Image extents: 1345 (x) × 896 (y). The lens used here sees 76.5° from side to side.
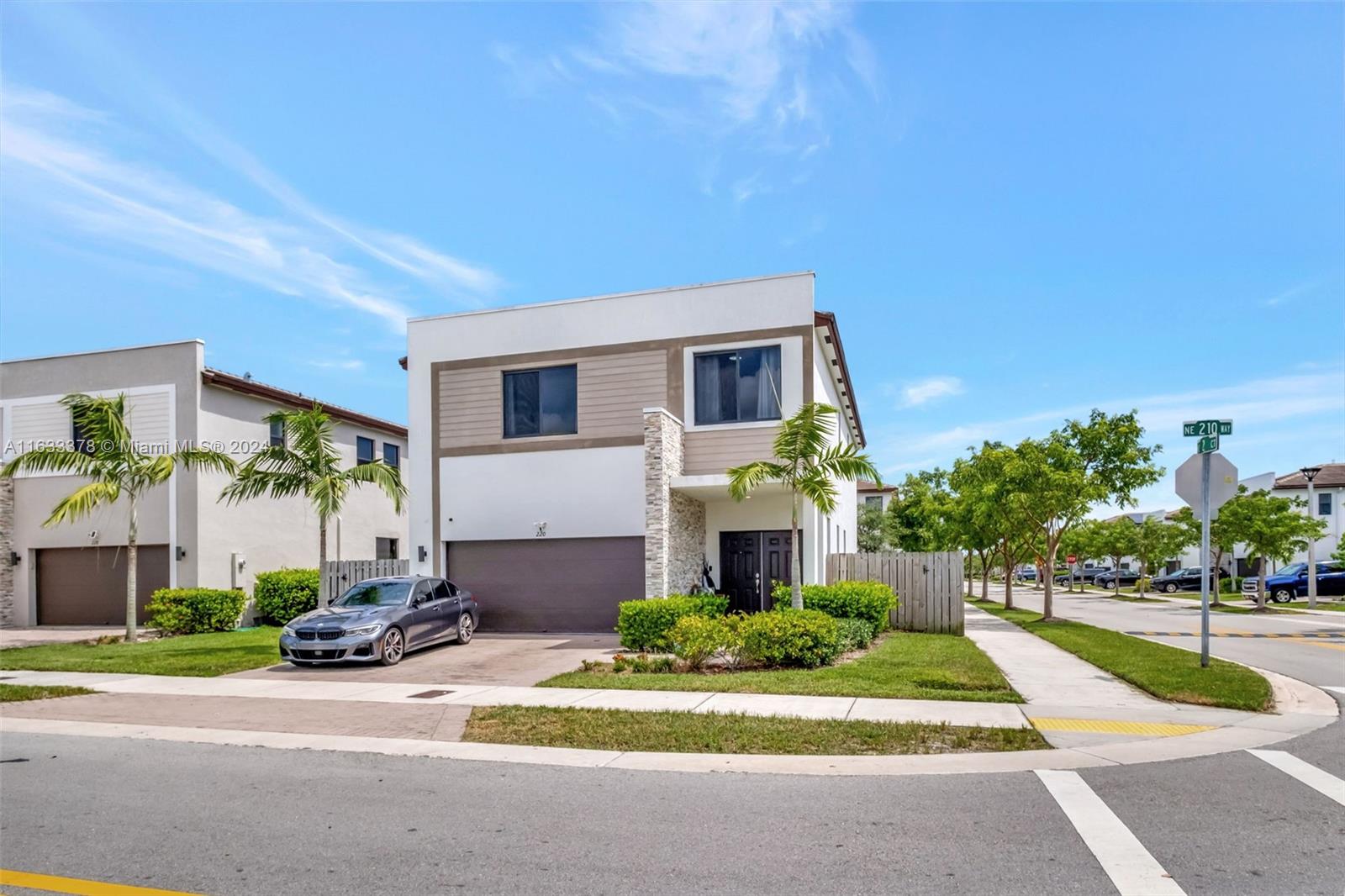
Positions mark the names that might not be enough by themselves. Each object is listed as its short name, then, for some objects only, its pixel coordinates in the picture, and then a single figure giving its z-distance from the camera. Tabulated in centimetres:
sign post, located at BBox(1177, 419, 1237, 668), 1227
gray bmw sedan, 1420
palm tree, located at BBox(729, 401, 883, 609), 1462
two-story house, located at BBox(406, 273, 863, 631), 1788
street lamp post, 3285
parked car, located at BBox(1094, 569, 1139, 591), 6462
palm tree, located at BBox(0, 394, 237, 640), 1881
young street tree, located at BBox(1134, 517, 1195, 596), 4544
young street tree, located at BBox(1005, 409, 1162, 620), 2434
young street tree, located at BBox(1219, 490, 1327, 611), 3219
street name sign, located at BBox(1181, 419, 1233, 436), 1224
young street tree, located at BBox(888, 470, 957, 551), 4069
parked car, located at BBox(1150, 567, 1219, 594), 5178
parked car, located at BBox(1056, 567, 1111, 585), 7750
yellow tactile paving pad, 879
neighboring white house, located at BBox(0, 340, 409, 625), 2311
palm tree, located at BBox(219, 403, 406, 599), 1730
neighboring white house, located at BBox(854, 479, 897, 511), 6952
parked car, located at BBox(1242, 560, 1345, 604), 3722
